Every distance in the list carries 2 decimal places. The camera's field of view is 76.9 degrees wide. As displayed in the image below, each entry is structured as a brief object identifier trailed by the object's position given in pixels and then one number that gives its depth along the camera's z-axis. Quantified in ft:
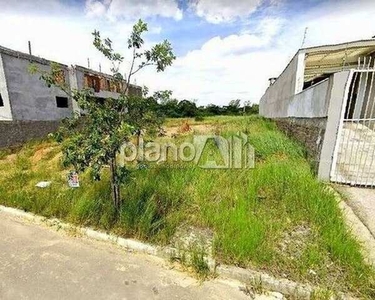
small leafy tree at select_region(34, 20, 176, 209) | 9.63
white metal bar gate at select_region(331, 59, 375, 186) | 13.97
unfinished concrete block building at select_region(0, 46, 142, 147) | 38.27
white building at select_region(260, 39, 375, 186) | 13.71
